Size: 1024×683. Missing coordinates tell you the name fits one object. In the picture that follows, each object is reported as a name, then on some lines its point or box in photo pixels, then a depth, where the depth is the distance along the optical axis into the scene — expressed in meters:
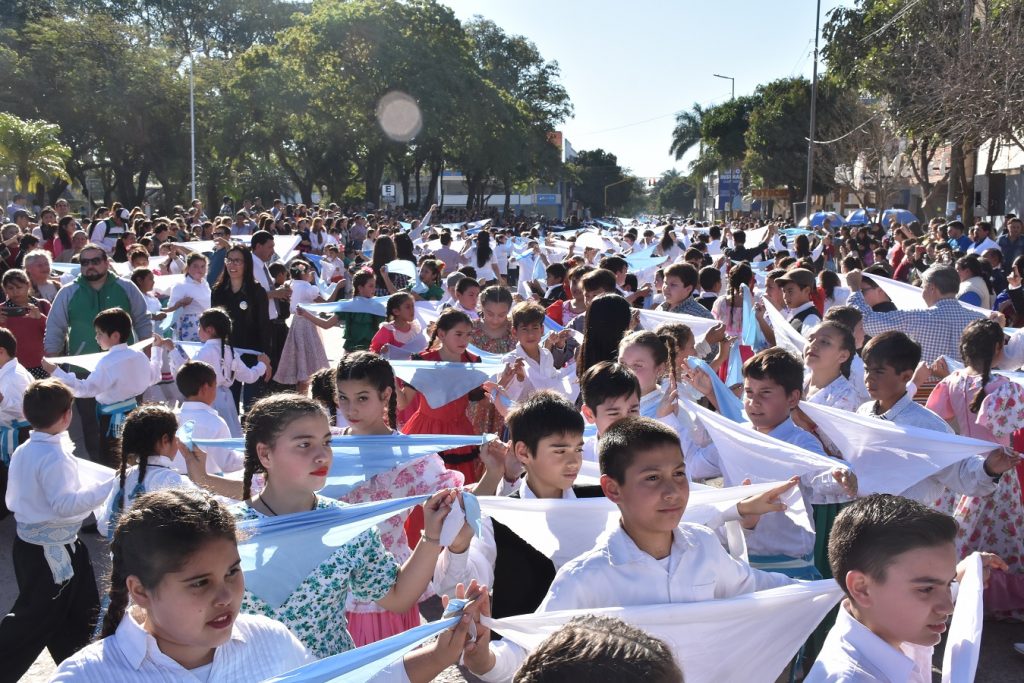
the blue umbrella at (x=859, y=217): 45.79
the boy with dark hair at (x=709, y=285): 11.23
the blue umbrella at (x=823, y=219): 39.73
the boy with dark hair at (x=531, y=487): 3.93
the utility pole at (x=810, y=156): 42.03
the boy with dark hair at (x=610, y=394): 4.85
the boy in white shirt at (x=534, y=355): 7.42
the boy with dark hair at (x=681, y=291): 9.48
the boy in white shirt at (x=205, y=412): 6.01
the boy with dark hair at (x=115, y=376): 7.95
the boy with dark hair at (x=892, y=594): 2.85
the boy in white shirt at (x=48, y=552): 5.02
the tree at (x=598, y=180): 130.25
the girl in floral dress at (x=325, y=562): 3.48
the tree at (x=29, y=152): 40.56
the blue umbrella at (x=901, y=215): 40.92
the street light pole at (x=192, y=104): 50.52
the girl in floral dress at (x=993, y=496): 6.01
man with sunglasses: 9.22
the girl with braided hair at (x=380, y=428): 4.82
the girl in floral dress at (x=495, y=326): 8.30
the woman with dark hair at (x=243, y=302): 10.60
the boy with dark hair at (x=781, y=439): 4.61
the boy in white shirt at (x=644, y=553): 3.24
